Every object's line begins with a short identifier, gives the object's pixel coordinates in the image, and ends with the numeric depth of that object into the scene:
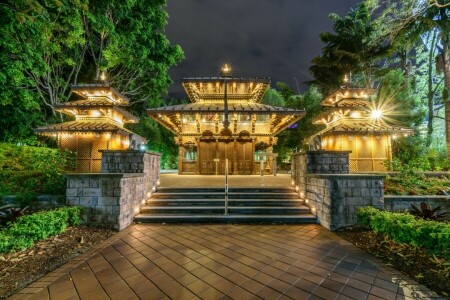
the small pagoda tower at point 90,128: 11.79
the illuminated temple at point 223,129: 14.14
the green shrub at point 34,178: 6.39
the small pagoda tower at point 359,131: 13.28
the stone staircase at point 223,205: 6.33
